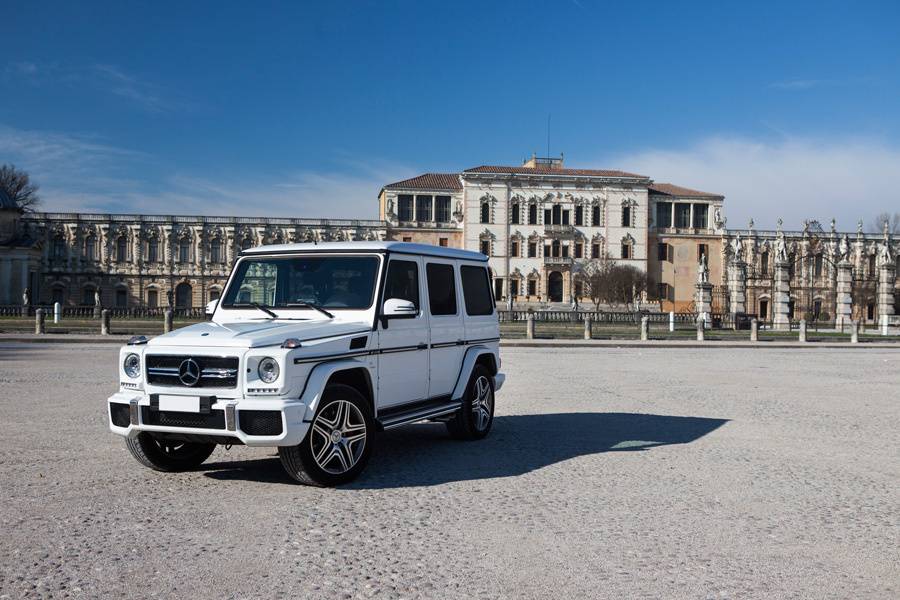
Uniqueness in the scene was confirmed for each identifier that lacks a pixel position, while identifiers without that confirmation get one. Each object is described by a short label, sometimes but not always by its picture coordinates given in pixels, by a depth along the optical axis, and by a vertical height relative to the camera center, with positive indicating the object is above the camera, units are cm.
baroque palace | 9406 +649
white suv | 662 -58
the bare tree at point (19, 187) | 9388 +1205
